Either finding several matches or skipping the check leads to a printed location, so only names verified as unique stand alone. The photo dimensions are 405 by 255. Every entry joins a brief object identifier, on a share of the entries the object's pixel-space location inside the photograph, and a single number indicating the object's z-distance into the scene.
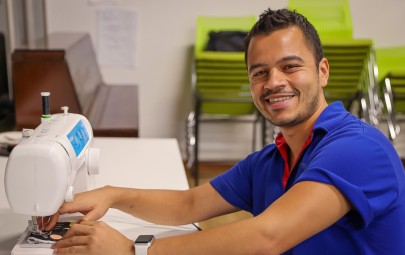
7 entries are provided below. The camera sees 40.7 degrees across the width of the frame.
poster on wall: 4.17
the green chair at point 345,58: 3.59
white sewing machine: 0.98
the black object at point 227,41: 3.93
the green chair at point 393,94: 3.68
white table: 1.28
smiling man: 1.01
